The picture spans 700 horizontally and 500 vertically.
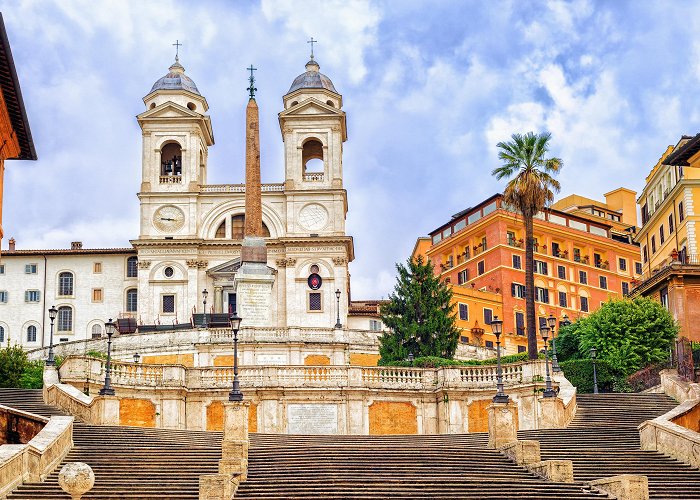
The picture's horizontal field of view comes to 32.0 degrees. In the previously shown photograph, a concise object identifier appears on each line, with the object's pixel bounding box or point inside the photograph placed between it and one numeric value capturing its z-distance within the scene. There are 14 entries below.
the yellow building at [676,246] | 64.75
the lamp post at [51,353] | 42.51
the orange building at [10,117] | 28.59
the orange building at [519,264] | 88.94
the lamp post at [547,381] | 40.59
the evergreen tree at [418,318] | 58.66
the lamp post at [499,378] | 34.28
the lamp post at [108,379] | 40.06
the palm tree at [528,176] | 60.78
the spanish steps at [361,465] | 26.98
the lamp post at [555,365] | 44.59
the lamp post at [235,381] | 34.18
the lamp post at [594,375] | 48.66
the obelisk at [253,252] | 69.25
